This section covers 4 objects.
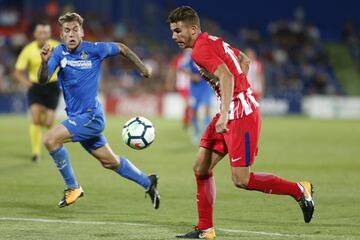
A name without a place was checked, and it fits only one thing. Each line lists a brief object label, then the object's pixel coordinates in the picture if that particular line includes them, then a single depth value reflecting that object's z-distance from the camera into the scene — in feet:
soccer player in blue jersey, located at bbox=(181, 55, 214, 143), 129.90
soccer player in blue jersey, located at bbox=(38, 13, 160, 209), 62.13
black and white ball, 60.70
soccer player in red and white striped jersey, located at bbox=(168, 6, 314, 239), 48.52
